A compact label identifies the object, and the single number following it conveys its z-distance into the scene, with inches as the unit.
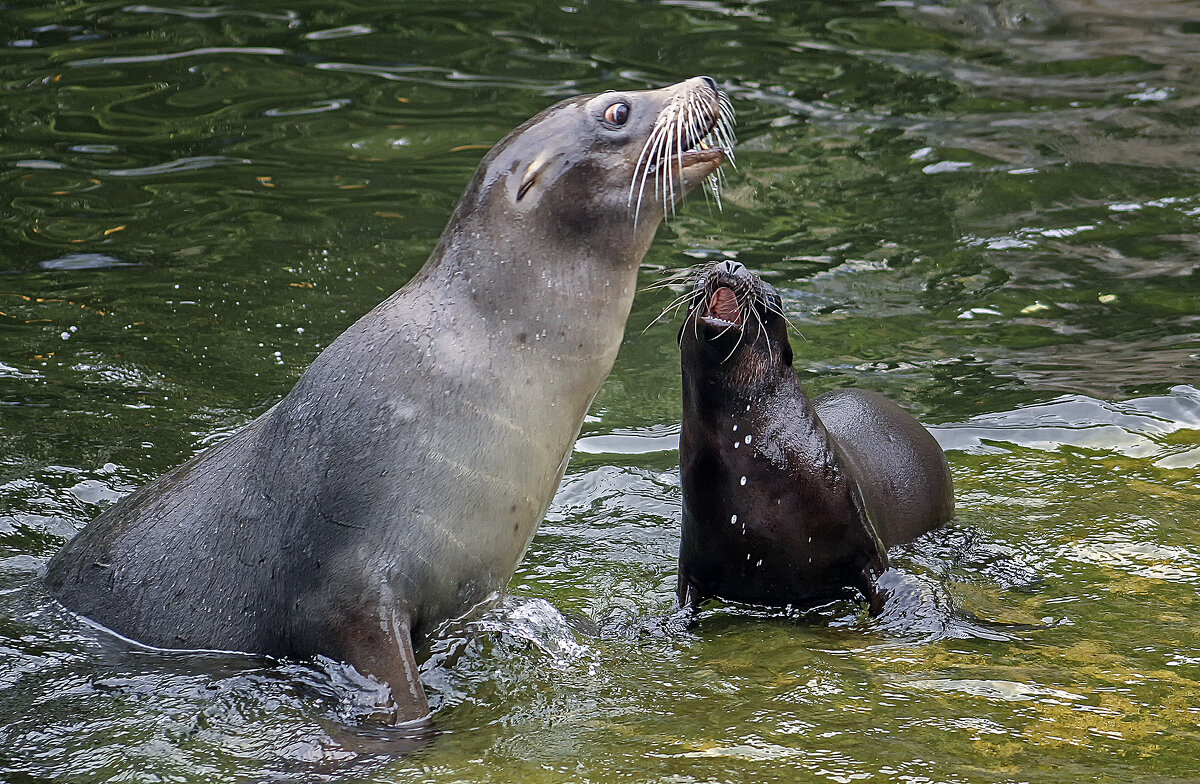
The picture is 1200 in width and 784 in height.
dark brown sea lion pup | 420.2
